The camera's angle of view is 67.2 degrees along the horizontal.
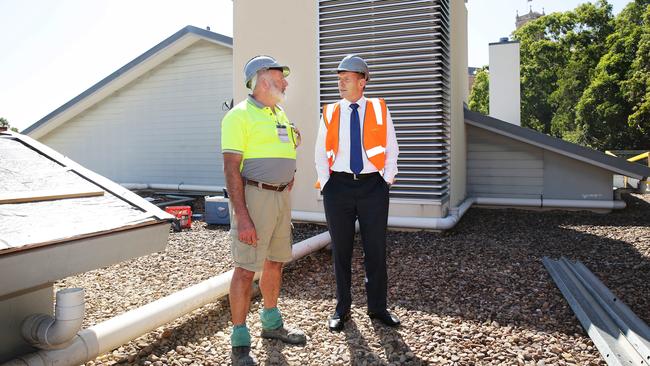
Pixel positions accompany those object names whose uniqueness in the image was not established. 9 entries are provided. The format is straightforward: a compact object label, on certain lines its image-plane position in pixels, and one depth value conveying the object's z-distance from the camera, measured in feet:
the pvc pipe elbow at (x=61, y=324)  7.20
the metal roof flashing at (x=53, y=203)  6.20
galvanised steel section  9.07
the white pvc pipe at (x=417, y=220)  20.29
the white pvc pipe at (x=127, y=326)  7.62
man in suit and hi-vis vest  10.75
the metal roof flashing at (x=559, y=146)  25.12
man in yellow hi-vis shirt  9.21
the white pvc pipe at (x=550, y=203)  26.55
